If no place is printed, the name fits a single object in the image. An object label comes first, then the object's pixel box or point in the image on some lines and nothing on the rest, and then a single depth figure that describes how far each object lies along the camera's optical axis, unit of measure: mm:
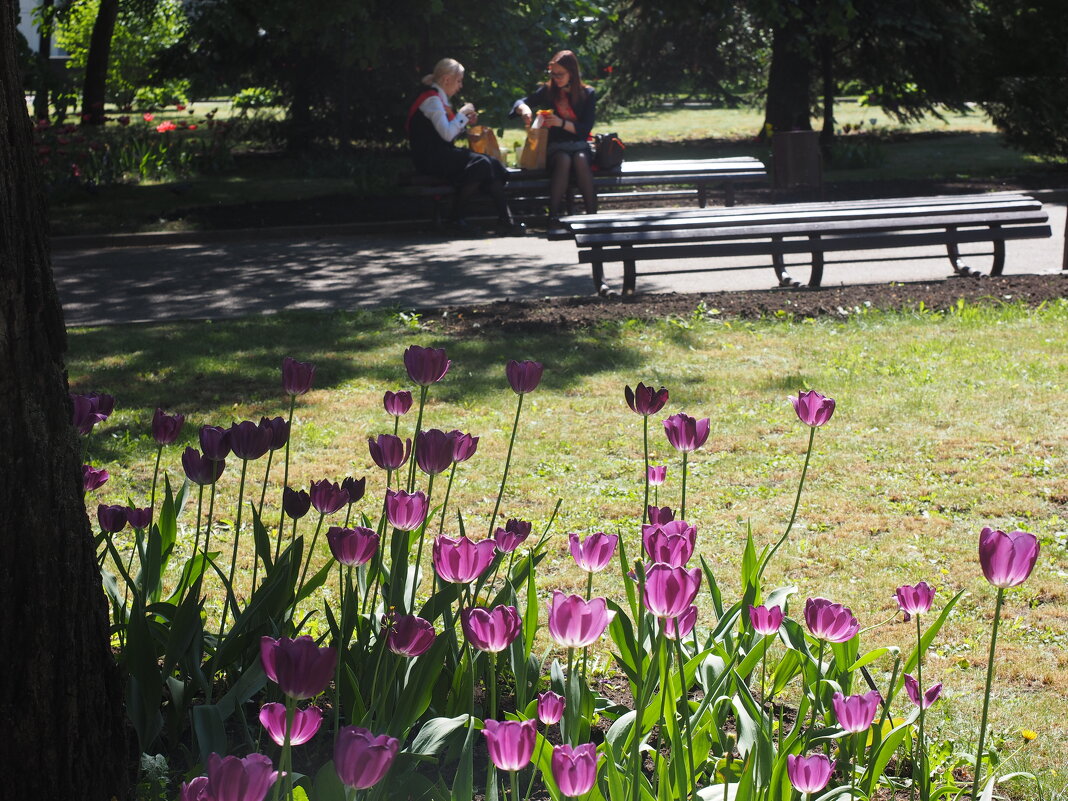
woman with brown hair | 12898
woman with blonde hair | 12328
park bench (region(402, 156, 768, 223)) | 12974
